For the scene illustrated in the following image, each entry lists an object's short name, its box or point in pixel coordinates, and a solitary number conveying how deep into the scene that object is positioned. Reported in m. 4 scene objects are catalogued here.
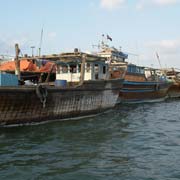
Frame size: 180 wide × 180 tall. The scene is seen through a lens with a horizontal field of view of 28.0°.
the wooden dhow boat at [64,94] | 14.42
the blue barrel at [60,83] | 17.33
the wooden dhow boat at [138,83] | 28.17
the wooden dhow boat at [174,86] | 40.57
